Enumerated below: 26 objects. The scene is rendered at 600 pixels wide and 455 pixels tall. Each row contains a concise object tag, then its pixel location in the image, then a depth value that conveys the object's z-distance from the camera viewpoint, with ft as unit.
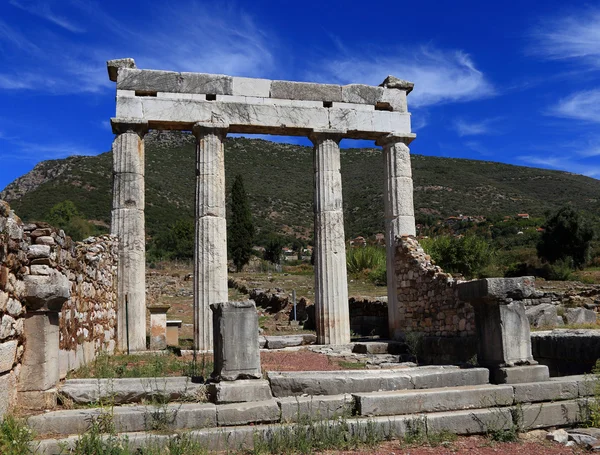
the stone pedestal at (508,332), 24.47
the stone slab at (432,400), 21.35
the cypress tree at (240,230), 132.87
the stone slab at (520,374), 24.16
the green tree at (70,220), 125.49
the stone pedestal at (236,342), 22.29
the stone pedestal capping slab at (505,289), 25.05
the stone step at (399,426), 17.93
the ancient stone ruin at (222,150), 42.83
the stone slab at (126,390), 20.76
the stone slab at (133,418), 18.35
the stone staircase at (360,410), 18.85
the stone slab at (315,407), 20.71
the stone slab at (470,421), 20.97
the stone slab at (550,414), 21.87
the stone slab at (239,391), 21.07
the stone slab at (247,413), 20.03
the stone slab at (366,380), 22.58
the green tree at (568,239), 100.12
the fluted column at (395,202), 48.14
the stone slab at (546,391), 23.26
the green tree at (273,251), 147.43
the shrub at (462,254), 80.18
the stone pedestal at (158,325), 47.00
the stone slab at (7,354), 16.85
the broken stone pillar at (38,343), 19.24
